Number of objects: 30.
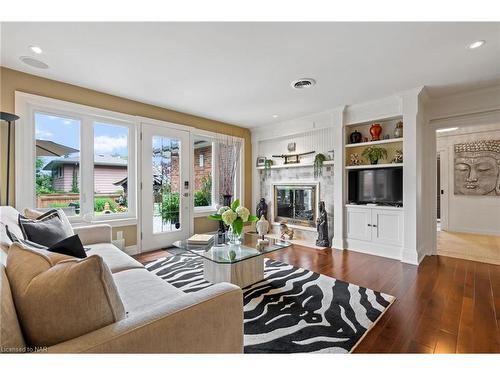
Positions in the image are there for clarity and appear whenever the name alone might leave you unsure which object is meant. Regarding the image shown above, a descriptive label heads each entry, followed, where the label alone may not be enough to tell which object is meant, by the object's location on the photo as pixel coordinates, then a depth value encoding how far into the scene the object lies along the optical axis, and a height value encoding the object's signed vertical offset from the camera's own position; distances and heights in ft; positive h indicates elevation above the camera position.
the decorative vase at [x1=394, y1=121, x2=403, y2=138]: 11.39 +2.75
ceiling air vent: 9.52 +4.28
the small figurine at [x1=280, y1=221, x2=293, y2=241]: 15.12 -2.66
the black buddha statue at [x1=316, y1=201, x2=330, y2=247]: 13.41 -2.23
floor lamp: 8.64 +1.40
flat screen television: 11.46 +0.14
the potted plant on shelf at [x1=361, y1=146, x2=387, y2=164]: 12.21 +1.74
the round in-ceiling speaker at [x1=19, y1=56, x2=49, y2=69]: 7.89 +4.31
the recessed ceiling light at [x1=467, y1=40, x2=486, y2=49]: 6.91 +4.18
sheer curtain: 15.89 +1.78
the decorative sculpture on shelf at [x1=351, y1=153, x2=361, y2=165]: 13.09 +1.61
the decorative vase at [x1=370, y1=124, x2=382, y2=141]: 12.22 +2.90
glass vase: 8.66 -1.76
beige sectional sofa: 2.35 -1.58
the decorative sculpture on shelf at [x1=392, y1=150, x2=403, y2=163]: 11.48 +1.51
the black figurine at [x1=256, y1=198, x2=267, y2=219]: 16.74 -1.29
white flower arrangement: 7.93 -0.90
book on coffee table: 8.66 -1.84
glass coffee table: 7.54 -2.37
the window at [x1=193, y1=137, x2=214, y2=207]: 14.83 +1.06
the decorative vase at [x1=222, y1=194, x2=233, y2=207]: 11.33 -0.55
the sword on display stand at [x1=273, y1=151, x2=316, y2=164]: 15.37 +2.04
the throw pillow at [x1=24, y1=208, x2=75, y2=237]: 7.11 -0.78
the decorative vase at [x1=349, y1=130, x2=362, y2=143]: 12.83 +2.78
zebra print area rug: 5.25 -3.28
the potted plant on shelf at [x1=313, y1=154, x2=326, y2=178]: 13.94 +1.44
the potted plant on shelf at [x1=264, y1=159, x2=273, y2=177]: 16.53 +1.65
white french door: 12.36 +0.20
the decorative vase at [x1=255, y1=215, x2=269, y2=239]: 8.95 -1.41
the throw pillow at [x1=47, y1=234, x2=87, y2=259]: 4.12 -0.99
